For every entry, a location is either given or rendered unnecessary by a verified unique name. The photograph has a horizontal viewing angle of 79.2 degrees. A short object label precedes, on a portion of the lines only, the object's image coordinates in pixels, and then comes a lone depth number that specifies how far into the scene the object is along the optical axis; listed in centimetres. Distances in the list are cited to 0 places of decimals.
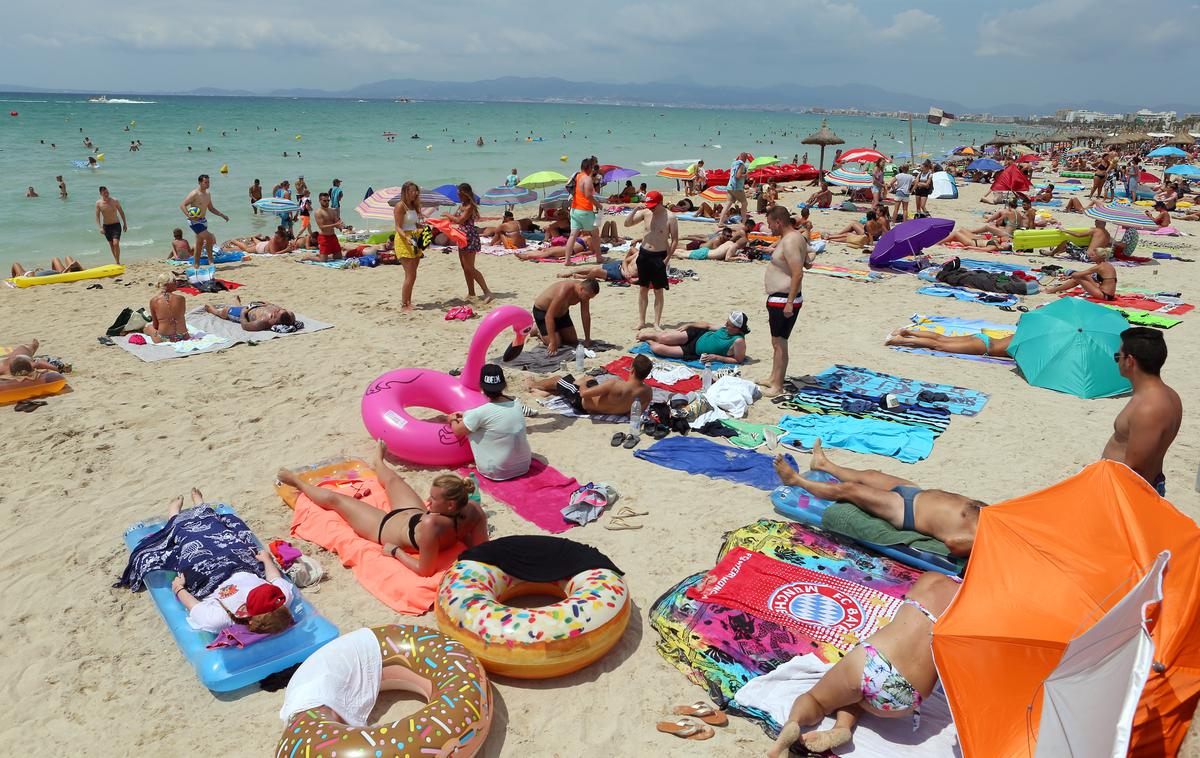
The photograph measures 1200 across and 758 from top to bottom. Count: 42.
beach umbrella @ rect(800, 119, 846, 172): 2572
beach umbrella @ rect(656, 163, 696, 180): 2296
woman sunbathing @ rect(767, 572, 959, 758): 313
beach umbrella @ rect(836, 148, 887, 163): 1920
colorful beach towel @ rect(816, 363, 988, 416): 696
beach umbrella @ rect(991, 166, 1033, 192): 1859
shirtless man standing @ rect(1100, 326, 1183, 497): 398
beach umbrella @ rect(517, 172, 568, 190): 1733
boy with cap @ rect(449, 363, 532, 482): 553
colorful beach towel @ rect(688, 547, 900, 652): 386
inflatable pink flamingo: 584
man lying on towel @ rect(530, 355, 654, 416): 659
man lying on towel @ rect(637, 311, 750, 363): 812
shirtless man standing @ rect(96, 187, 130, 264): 1291
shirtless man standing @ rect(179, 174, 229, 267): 1221
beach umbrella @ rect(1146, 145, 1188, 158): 2918
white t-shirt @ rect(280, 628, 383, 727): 317
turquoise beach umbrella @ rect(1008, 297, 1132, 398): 712
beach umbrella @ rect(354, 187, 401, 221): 1359
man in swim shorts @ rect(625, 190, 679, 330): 877
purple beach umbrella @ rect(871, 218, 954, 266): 1261
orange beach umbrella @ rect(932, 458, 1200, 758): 266
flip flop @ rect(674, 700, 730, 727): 339
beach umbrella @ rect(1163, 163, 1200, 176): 2379
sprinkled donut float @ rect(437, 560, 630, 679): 352
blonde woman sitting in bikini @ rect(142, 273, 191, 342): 880
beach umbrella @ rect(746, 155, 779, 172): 2347
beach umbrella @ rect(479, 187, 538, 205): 1562
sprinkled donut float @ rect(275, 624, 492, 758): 285
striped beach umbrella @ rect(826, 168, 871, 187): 2002
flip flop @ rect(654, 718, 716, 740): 331
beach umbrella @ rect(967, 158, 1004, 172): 2591
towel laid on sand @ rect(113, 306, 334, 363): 849
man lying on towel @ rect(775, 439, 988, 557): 428
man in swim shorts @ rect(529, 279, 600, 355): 818
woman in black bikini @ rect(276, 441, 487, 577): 434
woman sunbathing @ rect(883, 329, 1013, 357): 827
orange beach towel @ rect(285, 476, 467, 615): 426
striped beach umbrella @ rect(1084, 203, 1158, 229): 1373
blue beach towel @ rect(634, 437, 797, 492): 561
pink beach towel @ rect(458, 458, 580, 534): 509
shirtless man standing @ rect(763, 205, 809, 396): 660
